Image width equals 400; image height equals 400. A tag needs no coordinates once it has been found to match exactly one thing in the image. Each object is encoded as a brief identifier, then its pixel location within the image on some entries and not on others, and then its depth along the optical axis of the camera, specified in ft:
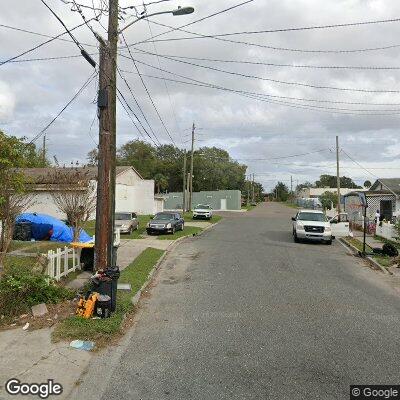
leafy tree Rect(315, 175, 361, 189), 487.41
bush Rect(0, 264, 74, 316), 26.27
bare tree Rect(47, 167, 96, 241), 57.16
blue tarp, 66.69
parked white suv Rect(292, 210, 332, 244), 73.10
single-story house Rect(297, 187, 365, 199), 374.96
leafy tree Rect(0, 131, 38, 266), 31.40
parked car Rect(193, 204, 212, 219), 144.77
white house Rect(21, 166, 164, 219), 108.88
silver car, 86.19
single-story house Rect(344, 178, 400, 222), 104.99
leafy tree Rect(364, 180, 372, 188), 179.63
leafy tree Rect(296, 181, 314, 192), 499.51
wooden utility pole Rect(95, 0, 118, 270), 30.07
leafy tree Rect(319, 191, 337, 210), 226.95
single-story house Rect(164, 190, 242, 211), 244.63
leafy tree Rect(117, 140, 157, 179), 281.95
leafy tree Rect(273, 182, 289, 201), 528.63
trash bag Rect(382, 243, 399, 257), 55.83
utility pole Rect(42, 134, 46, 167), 176.51
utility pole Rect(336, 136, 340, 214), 144.47
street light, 31.91
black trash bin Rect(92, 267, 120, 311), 26.48
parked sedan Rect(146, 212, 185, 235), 87.97
